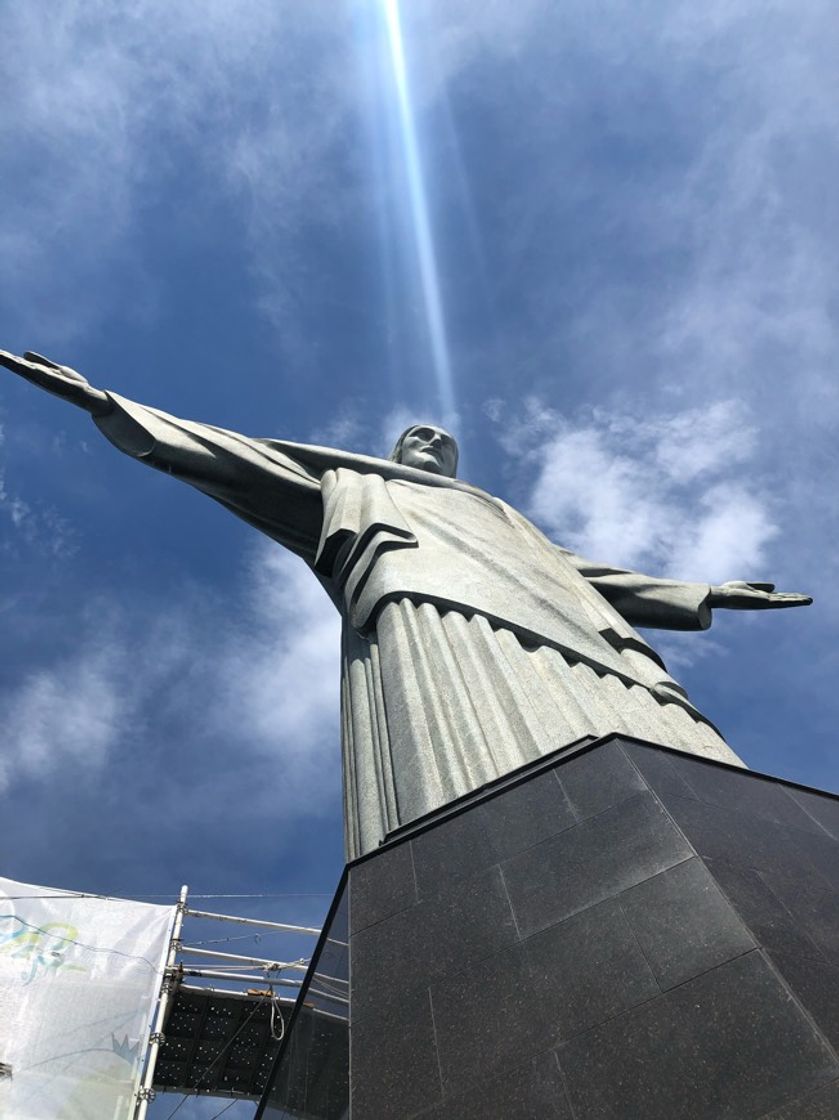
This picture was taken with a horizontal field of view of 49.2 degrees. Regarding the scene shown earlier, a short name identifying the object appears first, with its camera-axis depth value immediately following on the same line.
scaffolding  12.50
